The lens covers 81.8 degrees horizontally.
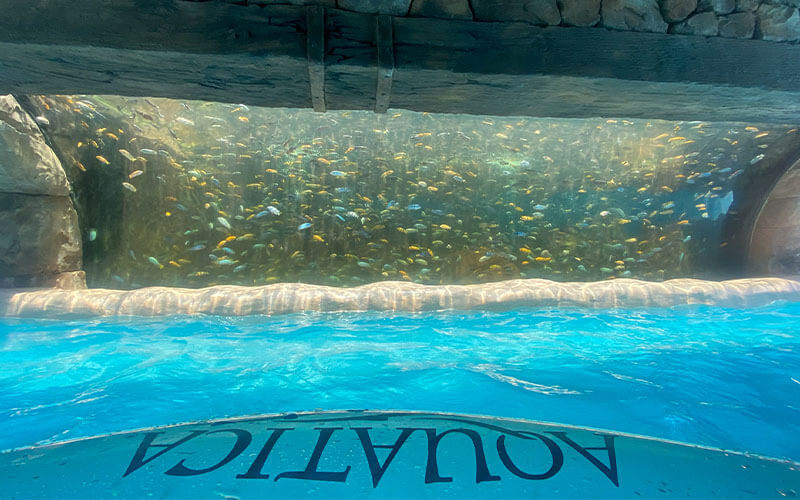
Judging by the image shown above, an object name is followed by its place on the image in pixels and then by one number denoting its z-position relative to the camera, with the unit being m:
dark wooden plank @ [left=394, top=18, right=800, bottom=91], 2.92
